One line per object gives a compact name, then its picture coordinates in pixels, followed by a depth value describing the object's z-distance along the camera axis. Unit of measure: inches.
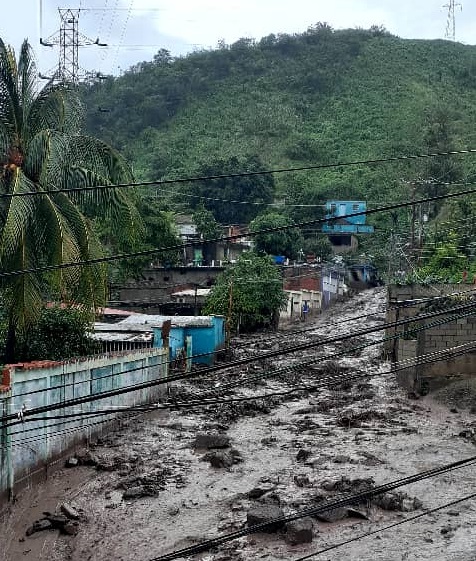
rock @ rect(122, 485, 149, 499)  491.2
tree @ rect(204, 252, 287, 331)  1318.9
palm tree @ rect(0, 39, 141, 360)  473.7
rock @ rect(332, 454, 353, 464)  568.7
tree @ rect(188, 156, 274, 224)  2119.8
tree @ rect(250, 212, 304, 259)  1748.3
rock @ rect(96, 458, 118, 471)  547.2
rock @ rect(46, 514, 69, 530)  432.8
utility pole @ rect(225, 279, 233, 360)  1125.0
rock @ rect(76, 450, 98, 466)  551.8
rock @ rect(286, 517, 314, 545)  412.5
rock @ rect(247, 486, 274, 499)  489.7
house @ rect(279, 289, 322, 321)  1584.6
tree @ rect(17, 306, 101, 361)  612.4
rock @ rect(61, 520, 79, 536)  427.8
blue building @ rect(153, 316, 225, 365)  985.5
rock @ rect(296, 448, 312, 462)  580.6
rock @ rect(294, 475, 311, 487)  516.1
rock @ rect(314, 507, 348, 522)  444.1
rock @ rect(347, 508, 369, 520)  449.1
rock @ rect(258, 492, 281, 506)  478.6
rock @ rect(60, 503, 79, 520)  447.2
